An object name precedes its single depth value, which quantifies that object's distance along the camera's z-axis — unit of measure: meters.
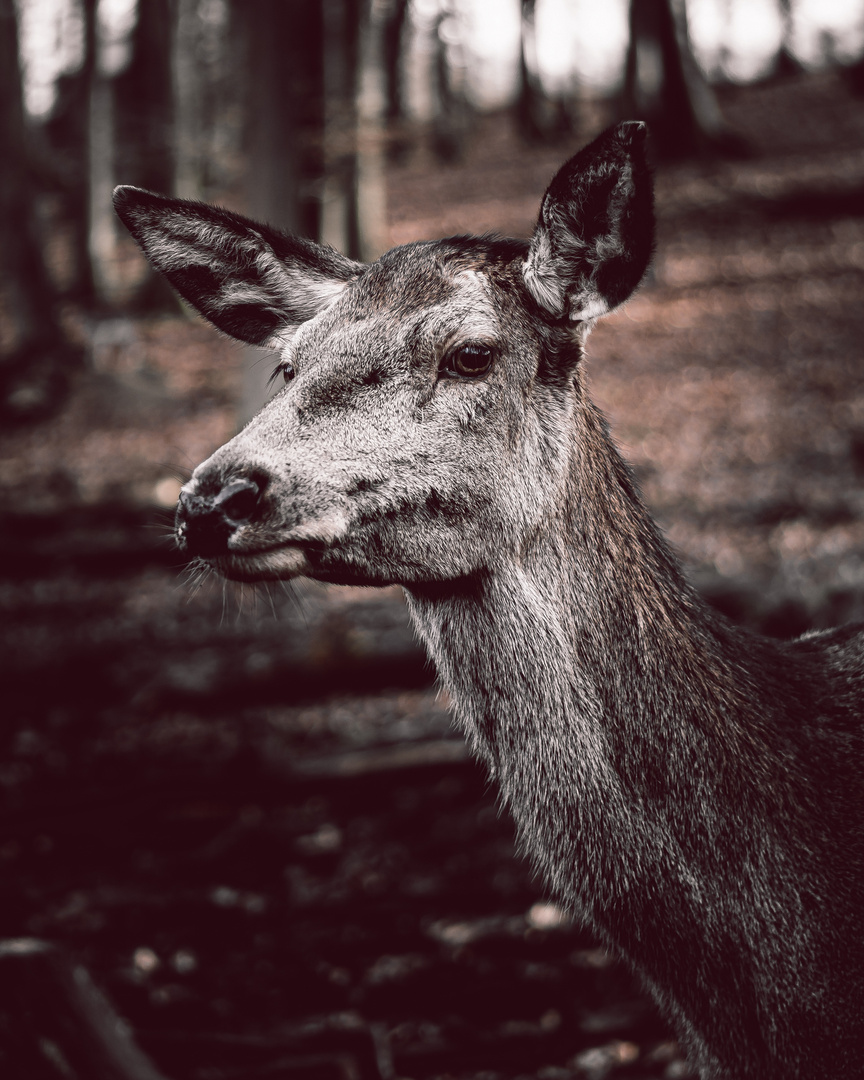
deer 2.45
